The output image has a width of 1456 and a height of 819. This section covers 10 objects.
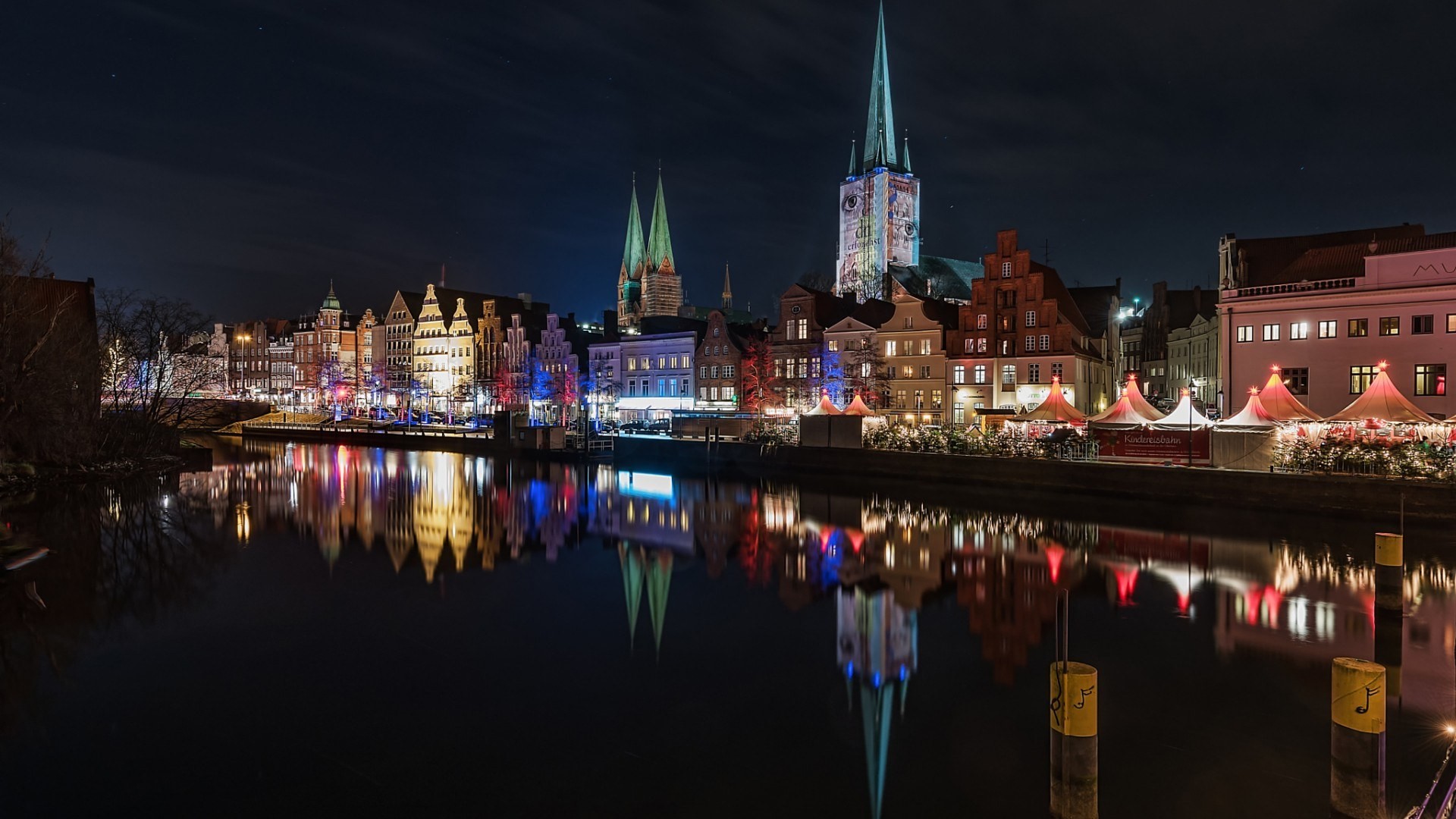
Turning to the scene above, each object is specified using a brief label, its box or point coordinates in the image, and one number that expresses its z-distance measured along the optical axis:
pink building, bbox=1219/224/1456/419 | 35.78
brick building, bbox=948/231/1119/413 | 51.00
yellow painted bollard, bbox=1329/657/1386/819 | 6.80
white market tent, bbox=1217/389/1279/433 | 29.25
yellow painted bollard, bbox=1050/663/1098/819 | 6.61
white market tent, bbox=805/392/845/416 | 43.91
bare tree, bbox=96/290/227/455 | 43.25
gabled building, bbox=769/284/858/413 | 61.41
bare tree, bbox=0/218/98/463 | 31.00
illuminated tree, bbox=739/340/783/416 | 61.59
